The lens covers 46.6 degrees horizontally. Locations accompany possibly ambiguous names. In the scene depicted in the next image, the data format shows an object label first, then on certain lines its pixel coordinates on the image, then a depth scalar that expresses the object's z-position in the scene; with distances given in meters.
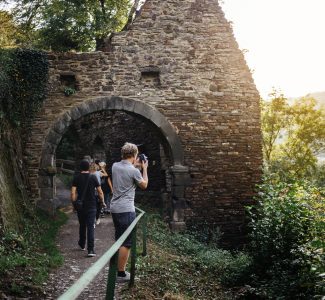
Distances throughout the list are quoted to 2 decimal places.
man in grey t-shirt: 4.48
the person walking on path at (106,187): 10.33
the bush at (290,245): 4.80
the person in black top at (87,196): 6.23
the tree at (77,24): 15.91
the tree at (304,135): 20.11
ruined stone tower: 9.58
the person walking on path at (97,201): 6.88
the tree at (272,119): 20.03
